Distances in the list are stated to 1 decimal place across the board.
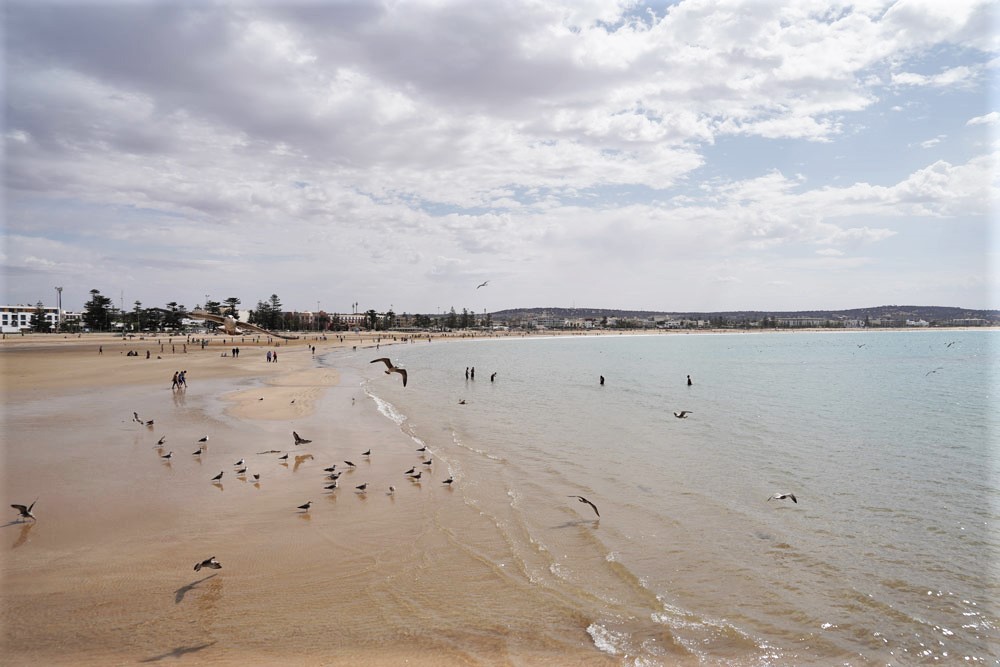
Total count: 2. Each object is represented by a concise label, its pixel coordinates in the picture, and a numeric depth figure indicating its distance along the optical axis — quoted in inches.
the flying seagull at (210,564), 314.7
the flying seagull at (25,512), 386.5
